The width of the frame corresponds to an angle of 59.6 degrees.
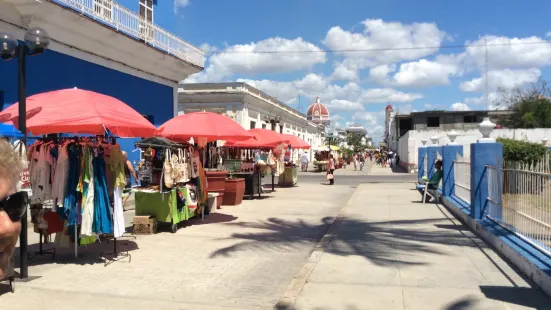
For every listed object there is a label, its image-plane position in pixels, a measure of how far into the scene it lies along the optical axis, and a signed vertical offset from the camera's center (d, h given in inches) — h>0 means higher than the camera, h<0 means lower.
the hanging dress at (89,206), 275.9 -27.9
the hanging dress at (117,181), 290.0 -14.3
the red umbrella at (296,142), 838.7 +27.7
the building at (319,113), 3657.0 +343.8
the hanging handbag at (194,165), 403.2 -6.2
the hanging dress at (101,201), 281.0 -25.6
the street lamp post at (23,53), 241.8 +53.8
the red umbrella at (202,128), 410.3 +25.6
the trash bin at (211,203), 483.2 -46.6
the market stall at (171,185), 372.2 -22.7
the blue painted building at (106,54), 469.7 +132.5
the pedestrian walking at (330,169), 951.6 -22.5
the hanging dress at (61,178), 279.0 -11.9
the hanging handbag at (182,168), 376.5 -8.4
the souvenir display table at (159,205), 377.4 -37.7
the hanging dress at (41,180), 282.2 -13.3
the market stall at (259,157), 670.5 +1.0
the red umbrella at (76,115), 266.4 +24.4
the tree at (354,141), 4013.3 +145.5
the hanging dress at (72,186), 278.5 -16.7
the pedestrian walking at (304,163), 1626.5 -18.2
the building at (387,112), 4601.1 +448.1
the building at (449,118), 1950.1 +164.5
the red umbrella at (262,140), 689.6 +25.4
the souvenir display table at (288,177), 902.4 -36.5
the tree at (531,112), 1723.7 +170.3
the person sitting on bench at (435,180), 577.3 -26.9
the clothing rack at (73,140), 285.8 +10.6
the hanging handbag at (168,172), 364.2 -11.0
